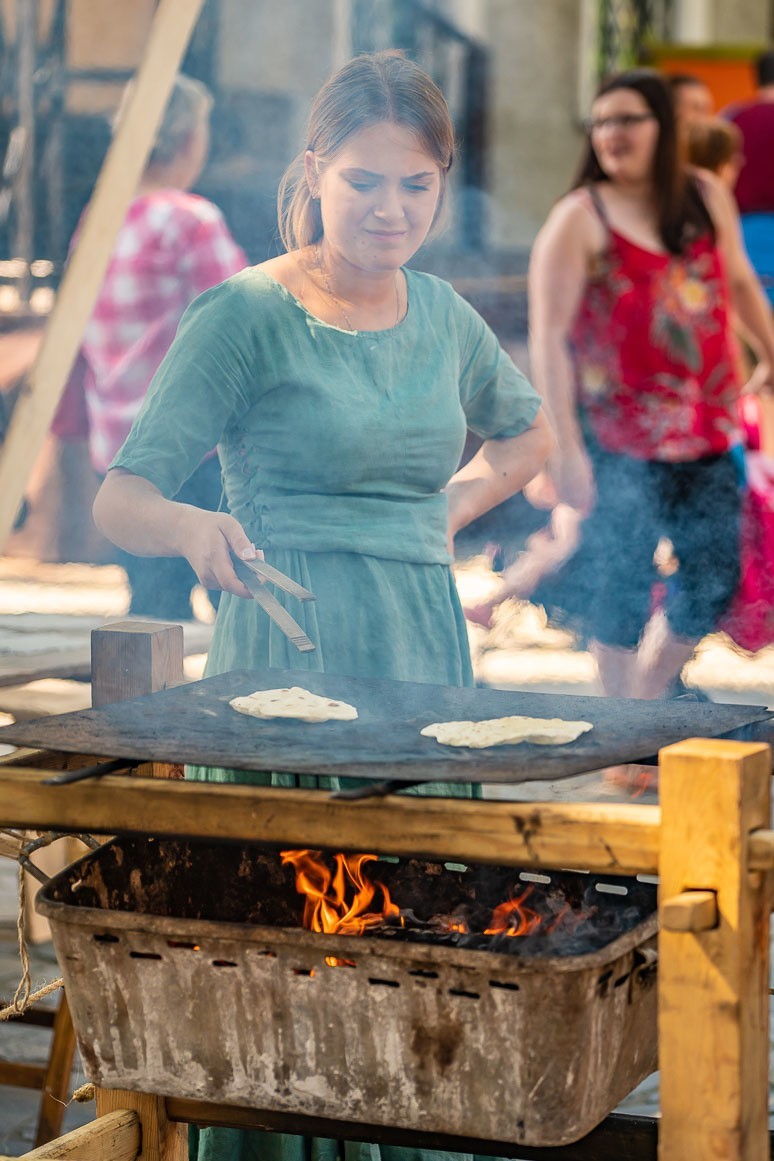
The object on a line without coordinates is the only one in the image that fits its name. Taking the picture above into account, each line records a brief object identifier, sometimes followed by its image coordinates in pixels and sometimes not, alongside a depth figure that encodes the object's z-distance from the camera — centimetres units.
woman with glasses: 870
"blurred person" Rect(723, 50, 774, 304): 1579
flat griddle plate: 347
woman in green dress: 433
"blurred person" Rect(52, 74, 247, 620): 781
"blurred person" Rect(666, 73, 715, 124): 1228
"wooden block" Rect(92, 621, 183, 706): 463
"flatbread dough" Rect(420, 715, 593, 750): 367
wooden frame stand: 330
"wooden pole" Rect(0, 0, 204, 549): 742
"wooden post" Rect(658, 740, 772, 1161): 330
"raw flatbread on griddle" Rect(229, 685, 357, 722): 390
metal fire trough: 349
